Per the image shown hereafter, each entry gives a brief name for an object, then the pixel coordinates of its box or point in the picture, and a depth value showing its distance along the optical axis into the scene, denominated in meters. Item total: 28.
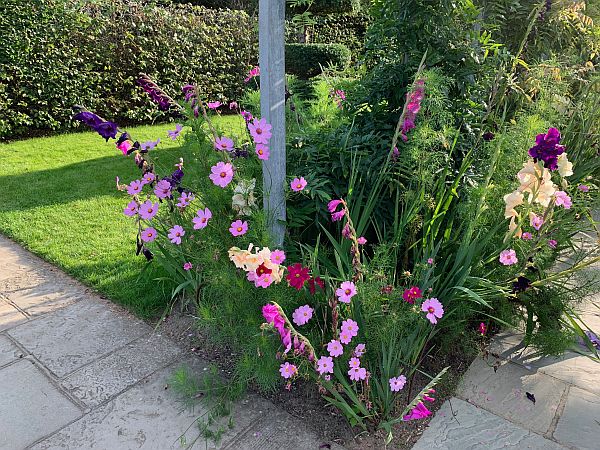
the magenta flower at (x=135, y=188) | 2.17
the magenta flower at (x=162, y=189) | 2.12
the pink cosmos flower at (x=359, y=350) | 1.70
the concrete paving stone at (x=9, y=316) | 2.50
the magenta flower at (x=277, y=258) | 1.74
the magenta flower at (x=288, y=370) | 1.68
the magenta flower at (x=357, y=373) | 1.66
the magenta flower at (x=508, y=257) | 1.96
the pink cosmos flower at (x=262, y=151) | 1.96
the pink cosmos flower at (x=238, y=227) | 1.92
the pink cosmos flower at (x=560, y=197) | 1.87
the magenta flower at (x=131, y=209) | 2.17
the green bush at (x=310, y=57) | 9.16
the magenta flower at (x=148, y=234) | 2.16
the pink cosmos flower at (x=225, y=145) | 2.00
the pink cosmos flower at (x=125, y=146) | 2.23
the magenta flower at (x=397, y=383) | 1.72
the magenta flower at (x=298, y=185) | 1.99
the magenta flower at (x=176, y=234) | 2.04
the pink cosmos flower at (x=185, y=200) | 2.18
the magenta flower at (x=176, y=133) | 2.33
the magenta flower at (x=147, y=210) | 2.12
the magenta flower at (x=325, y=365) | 1.67
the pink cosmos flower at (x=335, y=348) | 1.69
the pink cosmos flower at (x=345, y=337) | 1.70
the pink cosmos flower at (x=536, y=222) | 1.93
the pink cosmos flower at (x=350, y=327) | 1.71
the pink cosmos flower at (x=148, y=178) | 2.21
